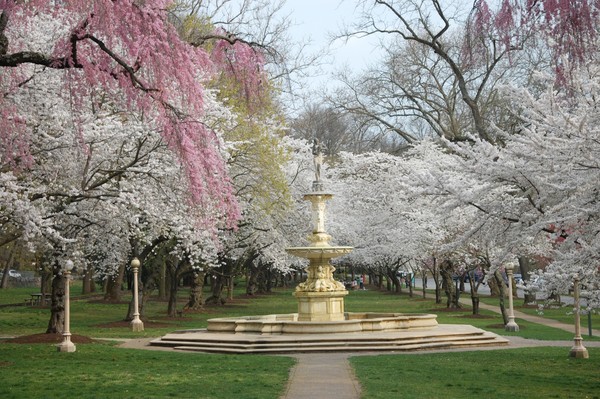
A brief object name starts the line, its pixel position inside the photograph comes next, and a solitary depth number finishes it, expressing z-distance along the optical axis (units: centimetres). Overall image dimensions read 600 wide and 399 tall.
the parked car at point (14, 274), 7984
